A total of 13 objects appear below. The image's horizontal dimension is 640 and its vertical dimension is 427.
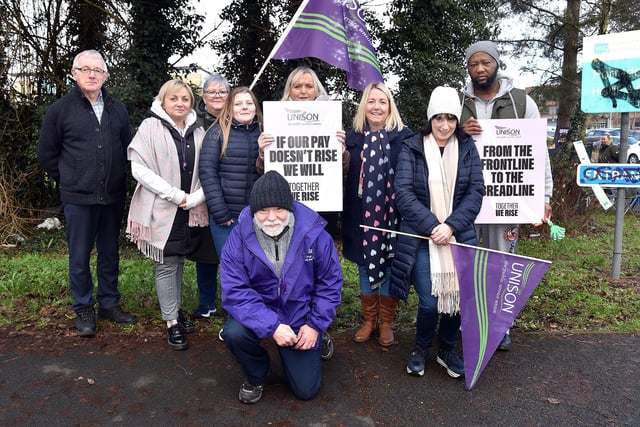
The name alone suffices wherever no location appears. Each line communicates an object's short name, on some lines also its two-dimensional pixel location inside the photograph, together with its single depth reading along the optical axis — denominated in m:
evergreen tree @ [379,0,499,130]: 10.02
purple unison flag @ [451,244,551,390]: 3.48
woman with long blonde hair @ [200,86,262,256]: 4.16
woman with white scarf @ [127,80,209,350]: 4.20
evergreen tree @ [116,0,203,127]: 9.09
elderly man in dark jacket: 4.34
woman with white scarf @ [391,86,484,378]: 3.71
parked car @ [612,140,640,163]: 22.19
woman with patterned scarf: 4.11
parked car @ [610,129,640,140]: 26.02
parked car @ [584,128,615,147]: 25.37
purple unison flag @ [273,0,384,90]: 4.94
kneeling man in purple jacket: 3.36
